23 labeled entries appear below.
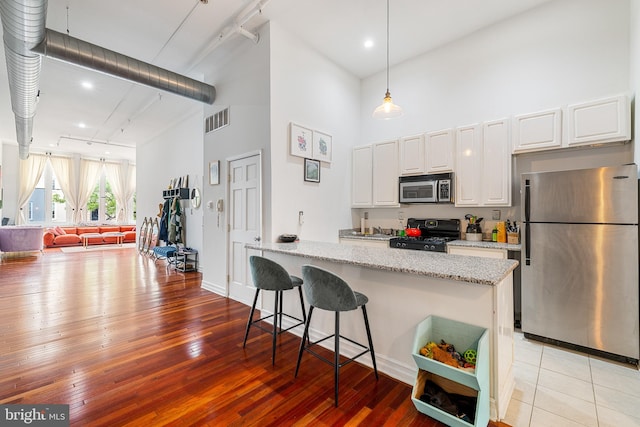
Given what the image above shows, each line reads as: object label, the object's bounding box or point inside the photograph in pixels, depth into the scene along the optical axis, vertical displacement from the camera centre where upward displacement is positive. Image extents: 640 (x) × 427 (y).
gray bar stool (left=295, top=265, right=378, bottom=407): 1.90 -0.57
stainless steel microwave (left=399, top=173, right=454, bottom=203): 3.80 +0.35
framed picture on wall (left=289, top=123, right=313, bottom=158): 3.72 +0.99
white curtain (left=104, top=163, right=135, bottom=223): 11.56 +1.18
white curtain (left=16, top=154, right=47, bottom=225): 9.53 +1.22
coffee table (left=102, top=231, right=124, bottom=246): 10.16 -0.78
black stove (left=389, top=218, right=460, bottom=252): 3.54 -0.32
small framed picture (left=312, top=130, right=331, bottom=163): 4.05 +0.98
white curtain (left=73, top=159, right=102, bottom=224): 10.79 +1.12
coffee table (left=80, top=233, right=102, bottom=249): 9.42 -0.80
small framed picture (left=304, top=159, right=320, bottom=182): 3.94 +0.61
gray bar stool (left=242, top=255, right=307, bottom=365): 2.39 -0.56
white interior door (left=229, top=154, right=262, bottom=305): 3.76 -0.07
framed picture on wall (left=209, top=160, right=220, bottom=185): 4.41 +0.65
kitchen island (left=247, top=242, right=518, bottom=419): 1.74 -0.60
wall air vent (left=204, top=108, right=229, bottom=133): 4.26 +1.46
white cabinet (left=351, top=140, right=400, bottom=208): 4.34 +0.61
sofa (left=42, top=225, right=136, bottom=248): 9.32 -0.75
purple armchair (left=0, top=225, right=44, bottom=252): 7.38 -0.67
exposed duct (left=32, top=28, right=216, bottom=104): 3.08 +1.84
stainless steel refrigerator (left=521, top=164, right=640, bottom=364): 2.42 -0.43
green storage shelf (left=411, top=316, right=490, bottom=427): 1.56 -0.89
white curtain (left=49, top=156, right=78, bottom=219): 10.31 +1.34
